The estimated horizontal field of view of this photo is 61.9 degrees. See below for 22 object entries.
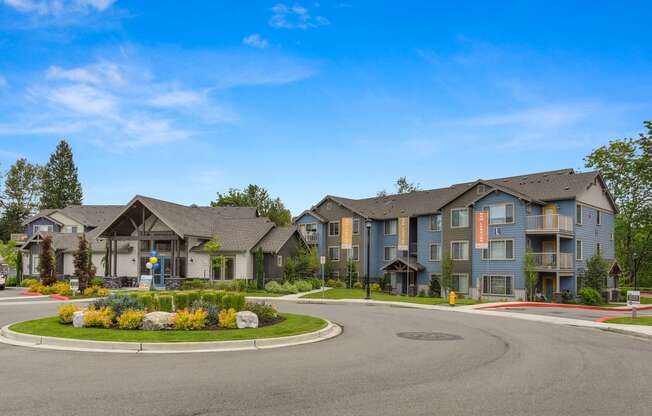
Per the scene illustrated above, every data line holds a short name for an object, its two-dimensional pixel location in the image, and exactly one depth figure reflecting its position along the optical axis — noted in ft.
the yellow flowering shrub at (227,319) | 54.19
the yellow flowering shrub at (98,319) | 53.52
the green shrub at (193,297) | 60.70
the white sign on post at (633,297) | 76.13
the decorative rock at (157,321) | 52.21
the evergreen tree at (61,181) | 330.34
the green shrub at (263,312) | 60.54
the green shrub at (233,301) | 60.18
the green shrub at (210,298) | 60.65
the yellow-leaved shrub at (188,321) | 52.26
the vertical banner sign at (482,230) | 127.13
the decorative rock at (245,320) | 54.70
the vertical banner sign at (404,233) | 153.69
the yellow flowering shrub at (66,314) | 56.70
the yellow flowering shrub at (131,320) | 52.29
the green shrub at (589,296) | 124.06
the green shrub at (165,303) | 59.93
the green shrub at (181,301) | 60.44
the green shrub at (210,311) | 56.24
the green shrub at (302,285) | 140.46
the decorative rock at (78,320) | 54.13
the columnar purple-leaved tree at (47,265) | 126.31
